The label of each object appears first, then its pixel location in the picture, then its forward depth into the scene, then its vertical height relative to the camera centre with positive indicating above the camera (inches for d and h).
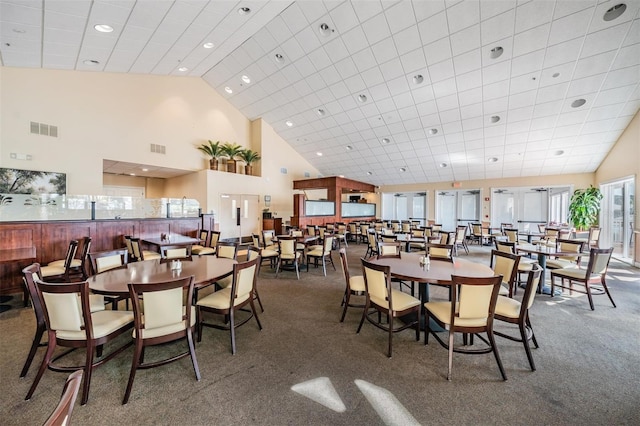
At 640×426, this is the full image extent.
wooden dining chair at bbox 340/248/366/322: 130.9 -37.9
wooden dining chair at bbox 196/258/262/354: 107.9 -38.1
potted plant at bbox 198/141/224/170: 389.1 +88.2
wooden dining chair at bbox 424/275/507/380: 88.7 -33.9
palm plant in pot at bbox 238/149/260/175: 422.6 +86.3
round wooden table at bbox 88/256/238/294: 95.1 -27.4
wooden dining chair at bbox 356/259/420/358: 105.7 -37.4
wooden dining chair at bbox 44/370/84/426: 28.0 -22.7
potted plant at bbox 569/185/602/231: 332.8 +6.6
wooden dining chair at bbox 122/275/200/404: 80.4 -35.3
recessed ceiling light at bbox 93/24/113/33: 199.2 +141.0
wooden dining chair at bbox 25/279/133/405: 78.5 -36.0
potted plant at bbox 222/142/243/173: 399.9 +88.3
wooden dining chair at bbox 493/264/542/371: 95.0 -37.6
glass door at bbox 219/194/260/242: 398.9 -9.5
